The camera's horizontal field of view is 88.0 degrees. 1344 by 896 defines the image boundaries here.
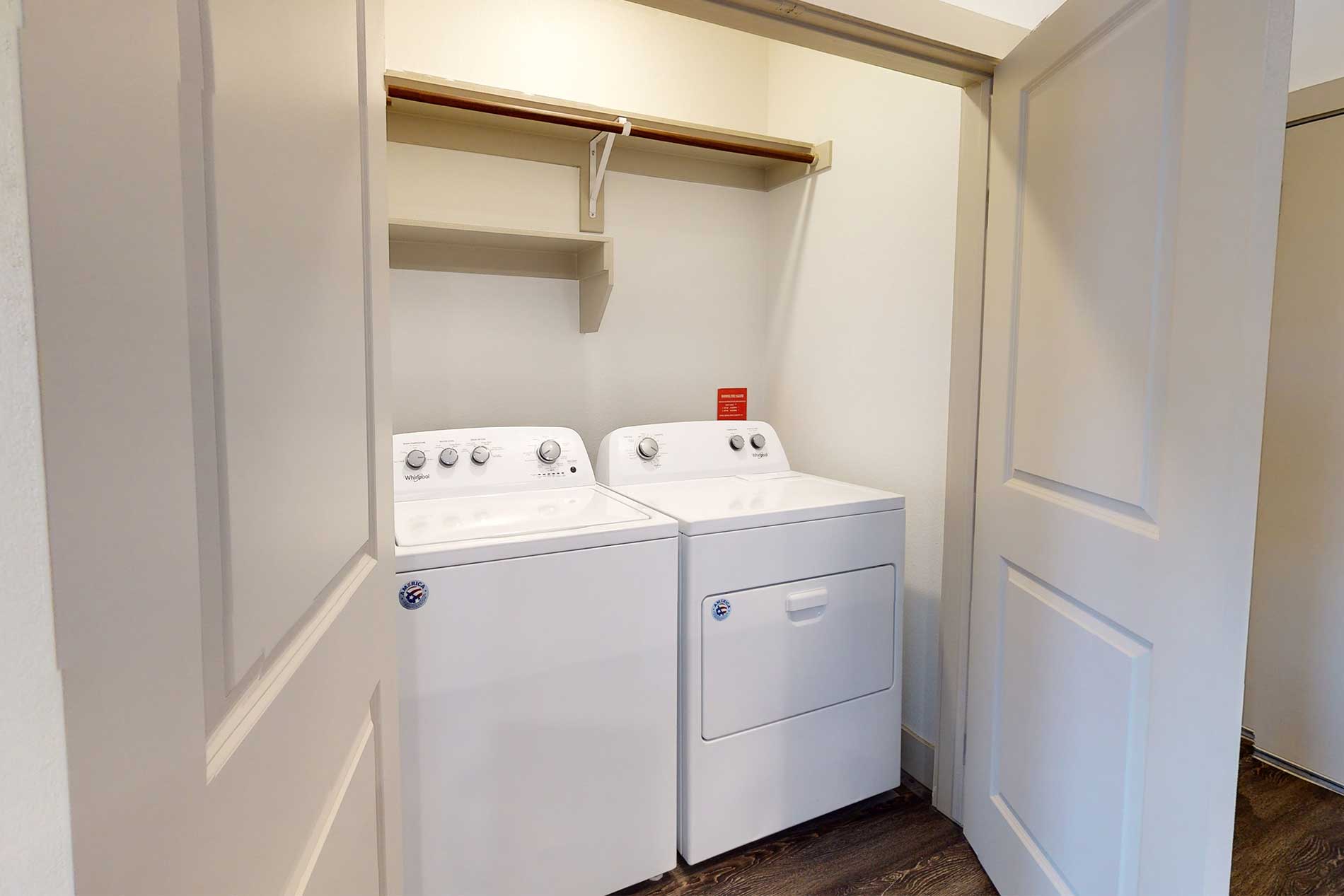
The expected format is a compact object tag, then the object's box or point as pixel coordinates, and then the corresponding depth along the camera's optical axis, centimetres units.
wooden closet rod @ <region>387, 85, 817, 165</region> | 182
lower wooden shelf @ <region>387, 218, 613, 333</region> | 194
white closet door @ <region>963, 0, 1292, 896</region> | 91
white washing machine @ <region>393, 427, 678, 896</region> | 134
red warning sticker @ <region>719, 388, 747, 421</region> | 256
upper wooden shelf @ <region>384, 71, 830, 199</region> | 186
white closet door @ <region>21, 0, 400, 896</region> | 23
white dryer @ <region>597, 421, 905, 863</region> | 159
